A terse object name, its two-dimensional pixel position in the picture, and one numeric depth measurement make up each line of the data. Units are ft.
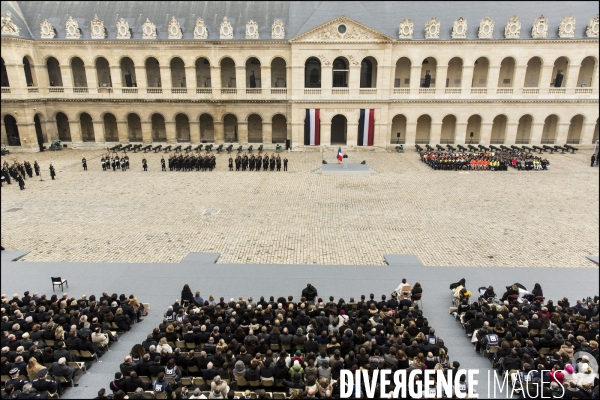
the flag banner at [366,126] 155.74
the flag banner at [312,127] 156.25
